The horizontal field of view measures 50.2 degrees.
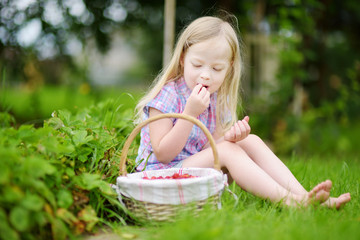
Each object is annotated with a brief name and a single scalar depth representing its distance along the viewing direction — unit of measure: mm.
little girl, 1844
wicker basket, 1574
